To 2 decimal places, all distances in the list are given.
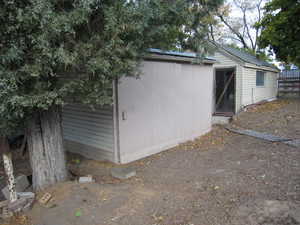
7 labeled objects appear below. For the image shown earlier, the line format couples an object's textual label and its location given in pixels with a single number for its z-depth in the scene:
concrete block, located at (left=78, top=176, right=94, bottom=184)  3.92
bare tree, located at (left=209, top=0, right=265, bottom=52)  24.47
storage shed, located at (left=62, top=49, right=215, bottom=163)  5.08
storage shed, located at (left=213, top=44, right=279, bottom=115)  11.02
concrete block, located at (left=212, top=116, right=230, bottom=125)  10.09
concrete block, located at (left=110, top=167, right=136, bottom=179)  4.39
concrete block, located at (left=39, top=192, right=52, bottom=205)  3.28
